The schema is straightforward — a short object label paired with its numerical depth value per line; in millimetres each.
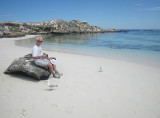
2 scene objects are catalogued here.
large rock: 5824
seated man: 6032
